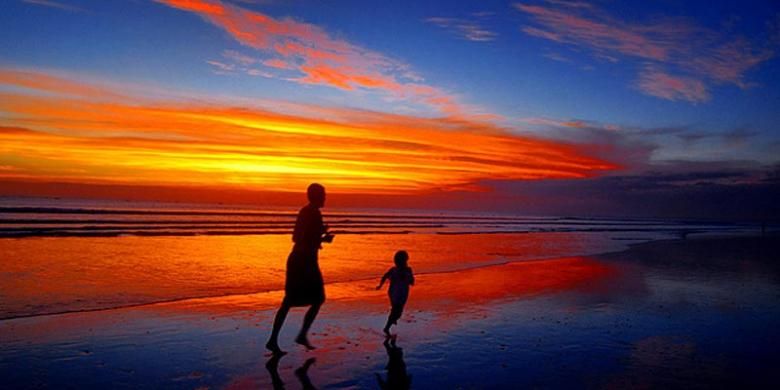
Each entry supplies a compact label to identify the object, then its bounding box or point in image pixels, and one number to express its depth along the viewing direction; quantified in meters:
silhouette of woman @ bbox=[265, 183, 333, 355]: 7.53
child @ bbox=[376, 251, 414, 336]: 8.55
